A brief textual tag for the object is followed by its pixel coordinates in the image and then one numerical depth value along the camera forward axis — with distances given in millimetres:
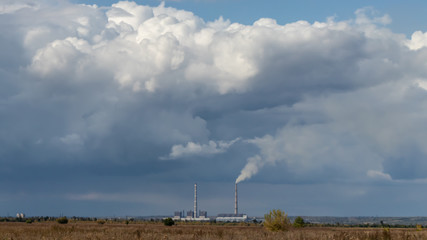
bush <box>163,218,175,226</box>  129100
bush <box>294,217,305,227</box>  105150
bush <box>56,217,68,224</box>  132375
